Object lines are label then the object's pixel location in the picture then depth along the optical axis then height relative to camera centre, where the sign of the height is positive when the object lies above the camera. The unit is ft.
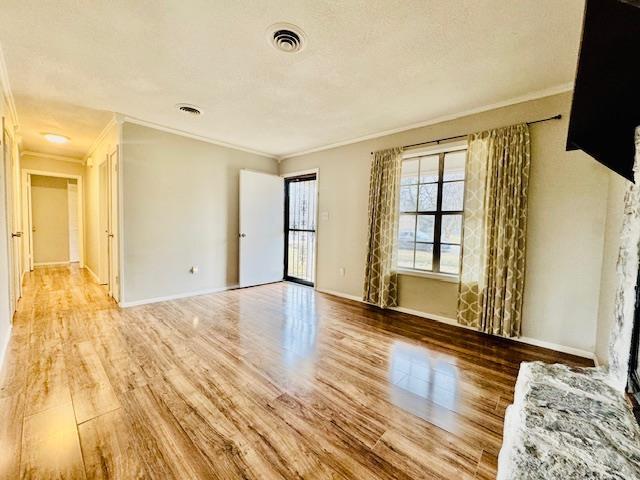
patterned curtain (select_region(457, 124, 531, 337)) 8.64 -0.02
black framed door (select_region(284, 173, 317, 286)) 16.70 -0.28
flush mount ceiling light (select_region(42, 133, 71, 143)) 13.58 +4.08
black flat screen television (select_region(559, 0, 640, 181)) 2.45 +1.70
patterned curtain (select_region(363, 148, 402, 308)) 11.65 -0.09
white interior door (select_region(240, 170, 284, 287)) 15.19 -0.32
